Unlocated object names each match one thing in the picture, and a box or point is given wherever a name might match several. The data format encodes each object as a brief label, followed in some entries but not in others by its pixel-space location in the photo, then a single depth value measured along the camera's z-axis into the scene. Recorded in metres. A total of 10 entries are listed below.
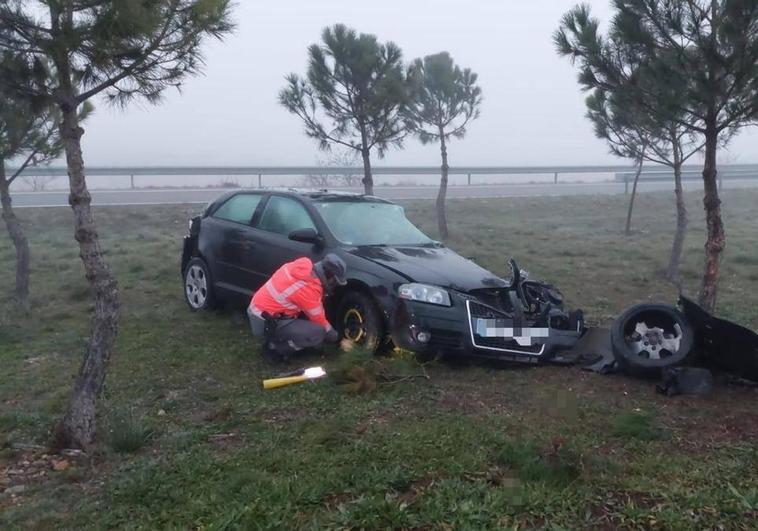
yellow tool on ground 6.75
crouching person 7.41
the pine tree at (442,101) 18.64
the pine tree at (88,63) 5.54
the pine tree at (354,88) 14.28
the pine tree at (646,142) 13.09
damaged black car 7.29
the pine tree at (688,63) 7.39
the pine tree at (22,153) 10.62
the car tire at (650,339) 6.59
